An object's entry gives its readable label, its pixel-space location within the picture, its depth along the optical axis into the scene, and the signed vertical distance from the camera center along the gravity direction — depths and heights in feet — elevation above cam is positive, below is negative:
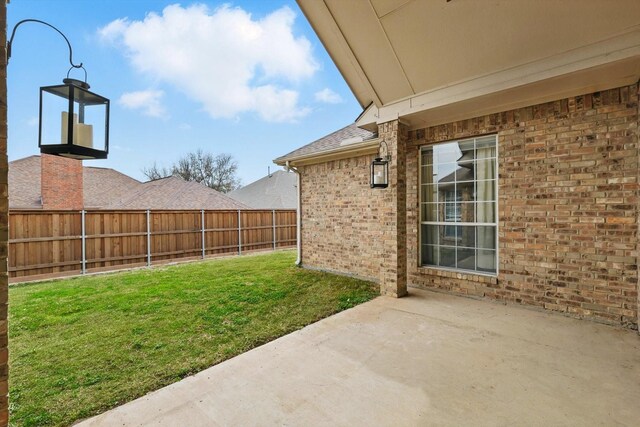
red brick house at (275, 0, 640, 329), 11.50 +3.63
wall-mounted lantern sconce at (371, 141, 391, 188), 16.48 +2.20
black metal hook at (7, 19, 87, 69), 6.41 +4.71
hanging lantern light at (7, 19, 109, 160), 7.90 +2.62
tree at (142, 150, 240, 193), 103.91 +15.63
